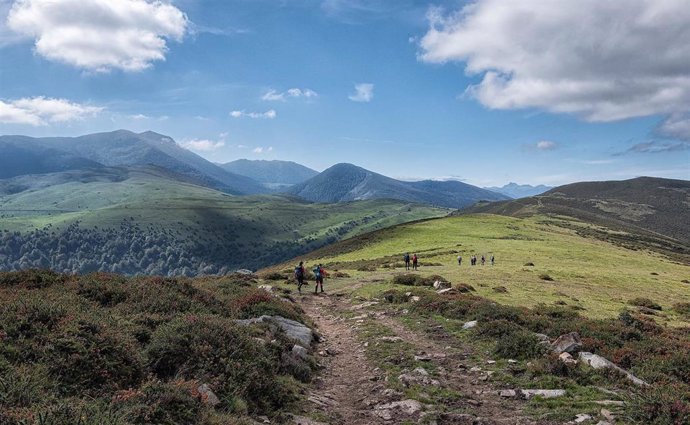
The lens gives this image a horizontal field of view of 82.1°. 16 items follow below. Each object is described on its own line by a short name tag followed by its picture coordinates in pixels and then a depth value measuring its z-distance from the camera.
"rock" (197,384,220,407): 9.42
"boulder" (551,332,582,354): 16.44
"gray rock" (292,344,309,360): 15.81
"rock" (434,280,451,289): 35.82
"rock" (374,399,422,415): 11.89
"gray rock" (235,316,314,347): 17.78
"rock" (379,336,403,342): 19.97
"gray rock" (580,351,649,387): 13.26
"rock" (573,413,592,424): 10.57
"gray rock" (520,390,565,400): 12.60
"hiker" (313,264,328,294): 37.78
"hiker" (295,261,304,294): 37.91
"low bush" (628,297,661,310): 33.56
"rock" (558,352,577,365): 14.71
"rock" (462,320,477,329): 21.49
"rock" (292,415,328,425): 10.85
